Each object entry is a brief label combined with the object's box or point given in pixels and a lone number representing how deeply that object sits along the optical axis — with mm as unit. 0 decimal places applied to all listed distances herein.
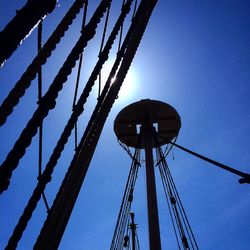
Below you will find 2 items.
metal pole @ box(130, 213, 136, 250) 24216
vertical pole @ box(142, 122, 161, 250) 9838
